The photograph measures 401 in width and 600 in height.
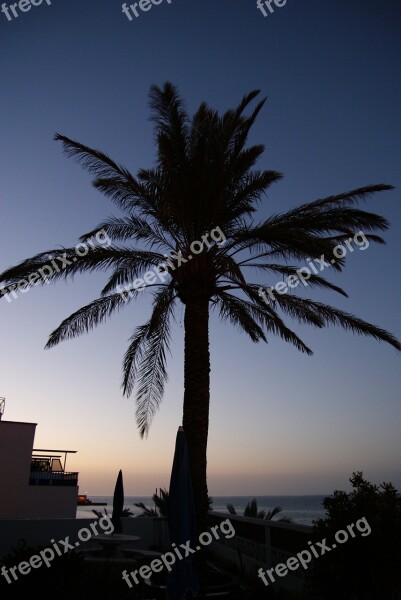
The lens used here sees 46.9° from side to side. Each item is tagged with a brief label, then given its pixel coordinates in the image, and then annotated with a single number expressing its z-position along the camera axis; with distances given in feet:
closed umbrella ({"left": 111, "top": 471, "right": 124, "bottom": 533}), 32.42
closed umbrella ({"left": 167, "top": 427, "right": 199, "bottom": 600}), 18.48
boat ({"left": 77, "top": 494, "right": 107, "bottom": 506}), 106.79
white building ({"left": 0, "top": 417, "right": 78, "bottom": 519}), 62.95
